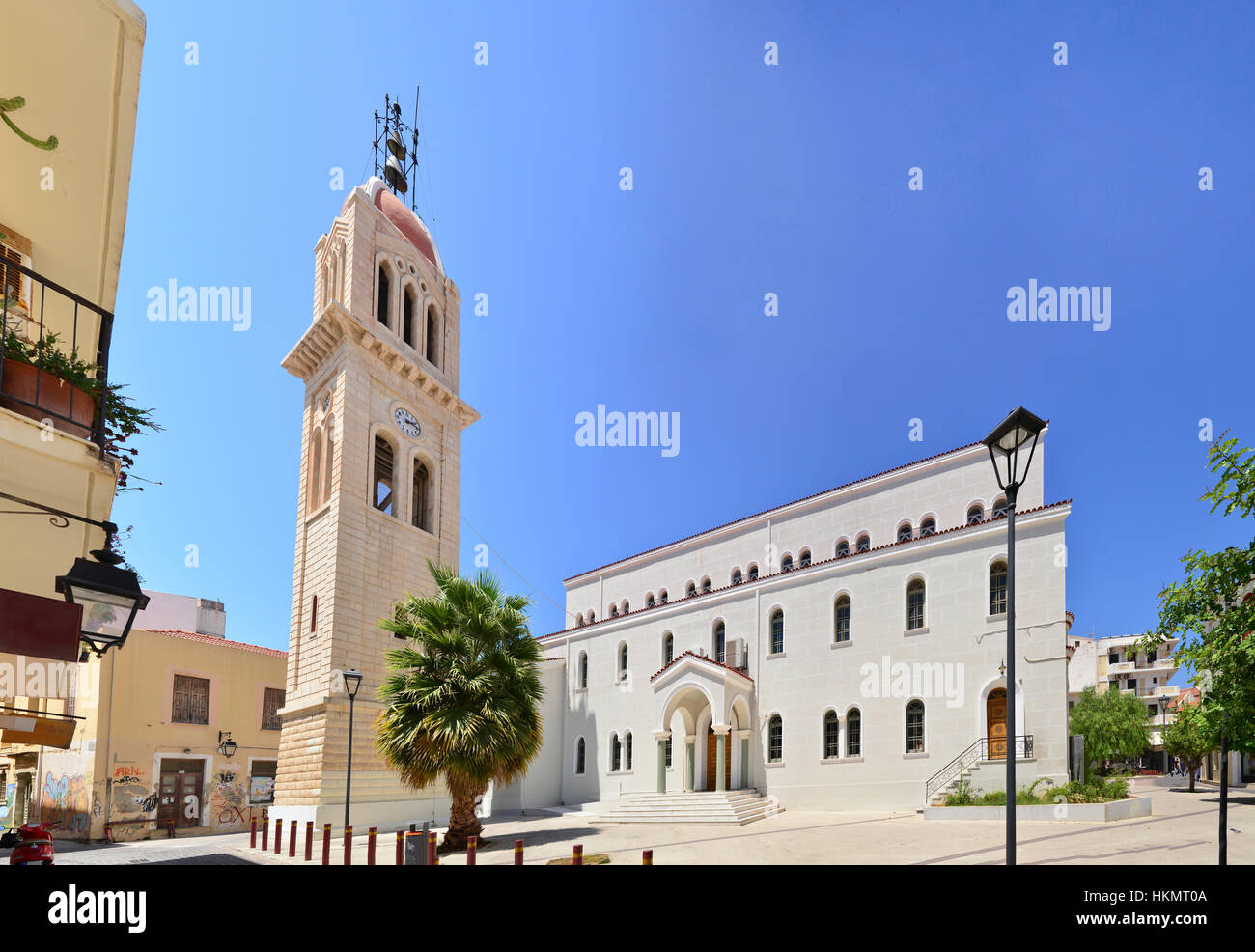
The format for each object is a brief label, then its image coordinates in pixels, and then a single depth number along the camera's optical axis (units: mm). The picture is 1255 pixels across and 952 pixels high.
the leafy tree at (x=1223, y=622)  7480
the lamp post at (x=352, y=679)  18556
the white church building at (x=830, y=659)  24141
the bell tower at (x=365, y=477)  25547
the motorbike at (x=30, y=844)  12836
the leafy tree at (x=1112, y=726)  39125
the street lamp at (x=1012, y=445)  8453
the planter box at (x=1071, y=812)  20250
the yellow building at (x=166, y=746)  28609
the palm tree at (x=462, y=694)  19906
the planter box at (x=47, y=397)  5715
